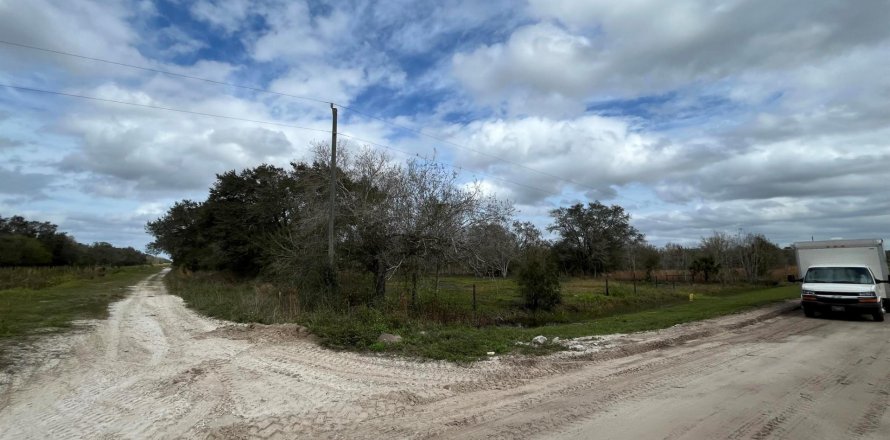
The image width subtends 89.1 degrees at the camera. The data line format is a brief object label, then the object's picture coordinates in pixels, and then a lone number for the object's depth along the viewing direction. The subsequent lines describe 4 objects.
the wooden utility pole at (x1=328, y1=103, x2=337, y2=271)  16.30
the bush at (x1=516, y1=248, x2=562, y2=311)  22.48
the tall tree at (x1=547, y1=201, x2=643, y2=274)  64.81
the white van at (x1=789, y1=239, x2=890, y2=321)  14.45
